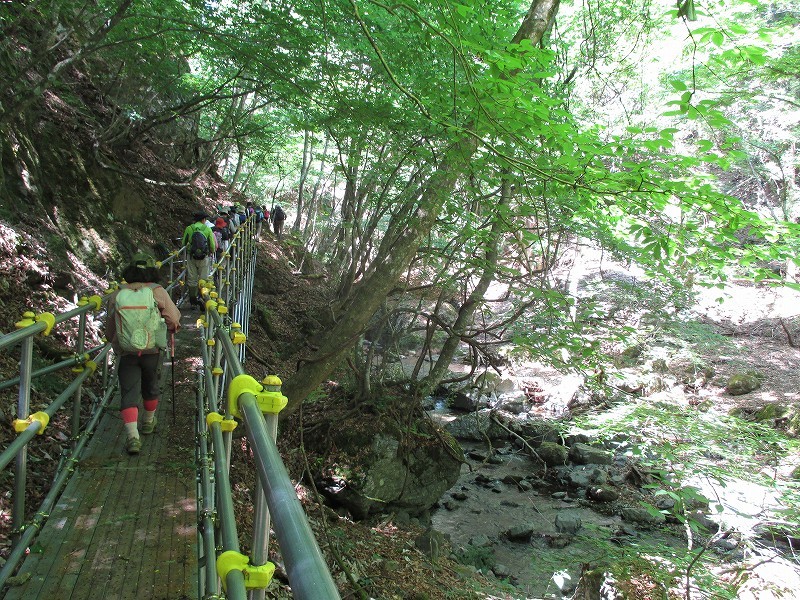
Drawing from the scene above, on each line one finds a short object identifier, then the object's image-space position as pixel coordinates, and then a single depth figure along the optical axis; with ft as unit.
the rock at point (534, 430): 45.91
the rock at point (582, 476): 38.52
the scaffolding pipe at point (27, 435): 6.65
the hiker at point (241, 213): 42.48
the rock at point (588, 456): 42.50
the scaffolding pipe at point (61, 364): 9.20
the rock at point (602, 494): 36.27
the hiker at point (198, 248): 27.12
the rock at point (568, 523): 31.60
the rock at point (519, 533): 30.22
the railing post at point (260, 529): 4.28
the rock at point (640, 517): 33.55
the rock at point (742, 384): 52.31
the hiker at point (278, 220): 70.13
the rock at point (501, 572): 26.30
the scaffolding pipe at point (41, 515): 8.06
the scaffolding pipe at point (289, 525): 2.66
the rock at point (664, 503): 35.08
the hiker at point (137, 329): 13.50
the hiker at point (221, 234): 32.24
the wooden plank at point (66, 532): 8.71
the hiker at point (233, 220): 35.81
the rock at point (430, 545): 23.60
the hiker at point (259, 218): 54.52
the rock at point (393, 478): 25.84
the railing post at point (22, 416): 8.71
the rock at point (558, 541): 29.84
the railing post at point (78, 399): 12.87
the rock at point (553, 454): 42.57
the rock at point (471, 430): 46.47
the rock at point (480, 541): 28.86
